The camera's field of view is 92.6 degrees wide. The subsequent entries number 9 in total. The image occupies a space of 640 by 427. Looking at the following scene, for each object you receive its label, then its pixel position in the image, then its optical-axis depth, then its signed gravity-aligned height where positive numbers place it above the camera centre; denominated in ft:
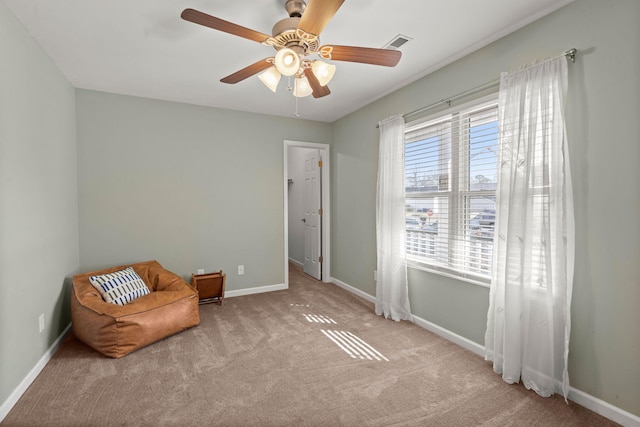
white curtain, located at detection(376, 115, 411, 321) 10.78 -0.78
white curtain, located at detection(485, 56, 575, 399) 6.48 -0.70
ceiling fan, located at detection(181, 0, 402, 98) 5.12 +3.13
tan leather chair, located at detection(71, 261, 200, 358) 8.26 -3.21
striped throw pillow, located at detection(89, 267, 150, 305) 9.36 -2.56
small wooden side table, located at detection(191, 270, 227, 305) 12.42 -3.29
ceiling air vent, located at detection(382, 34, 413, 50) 7.91 +4.31
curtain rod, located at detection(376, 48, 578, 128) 6.43 +3.15
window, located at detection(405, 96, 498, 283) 8.36 +0.44
